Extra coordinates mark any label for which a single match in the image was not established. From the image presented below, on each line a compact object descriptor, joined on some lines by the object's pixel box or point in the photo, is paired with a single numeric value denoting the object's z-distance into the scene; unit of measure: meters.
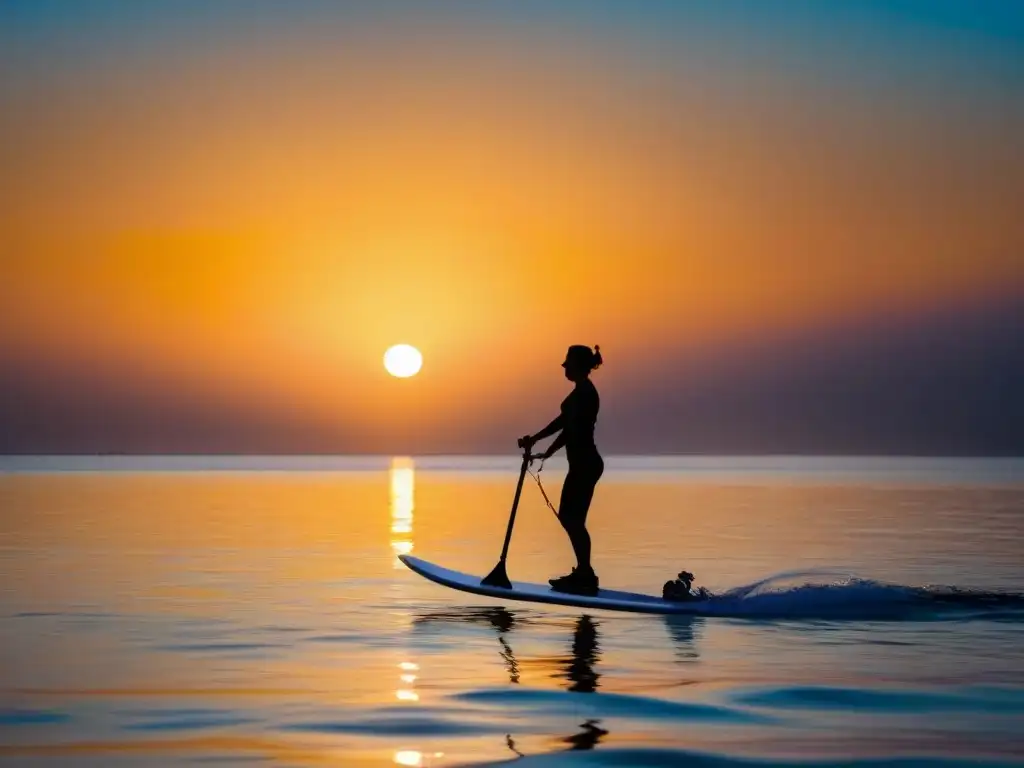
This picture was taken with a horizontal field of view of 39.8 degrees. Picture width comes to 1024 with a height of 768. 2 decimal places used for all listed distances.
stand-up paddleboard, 17.19
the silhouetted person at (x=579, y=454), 17.45
